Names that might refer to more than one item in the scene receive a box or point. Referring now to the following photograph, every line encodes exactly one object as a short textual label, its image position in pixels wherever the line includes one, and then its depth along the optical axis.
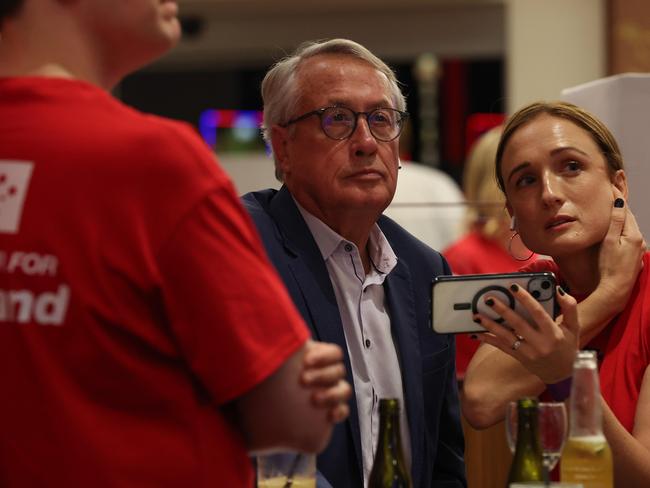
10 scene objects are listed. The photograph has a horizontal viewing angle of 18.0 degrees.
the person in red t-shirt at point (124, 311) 2.03
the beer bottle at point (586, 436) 2.27
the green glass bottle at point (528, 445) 2.33
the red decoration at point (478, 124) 7.30
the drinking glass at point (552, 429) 2.32
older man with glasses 2.71
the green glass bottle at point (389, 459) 2.38
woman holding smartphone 2.66
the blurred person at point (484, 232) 4.35
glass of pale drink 2.33
